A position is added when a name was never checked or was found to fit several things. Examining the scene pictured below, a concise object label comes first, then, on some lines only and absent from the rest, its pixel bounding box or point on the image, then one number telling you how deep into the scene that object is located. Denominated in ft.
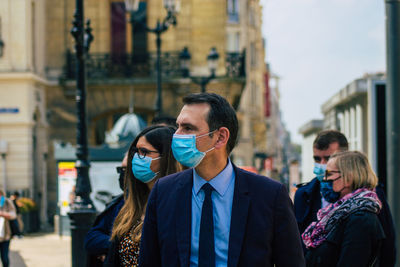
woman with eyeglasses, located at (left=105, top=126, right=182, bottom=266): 13.64
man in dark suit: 9.60
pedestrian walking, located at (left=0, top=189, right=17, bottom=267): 39.24
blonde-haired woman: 14.46
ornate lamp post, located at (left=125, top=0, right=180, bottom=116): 57.00
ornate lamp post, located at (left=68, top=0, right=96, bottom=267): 29.66
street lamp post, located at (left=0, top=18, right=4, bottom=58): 78.69
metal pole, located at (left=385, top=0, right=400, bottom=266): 20.26
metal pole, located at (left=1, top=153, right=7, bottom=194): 77.36
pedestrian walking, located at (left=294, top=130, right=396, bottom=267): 16.03
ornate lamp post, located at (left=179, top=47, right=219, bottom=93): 64.54
